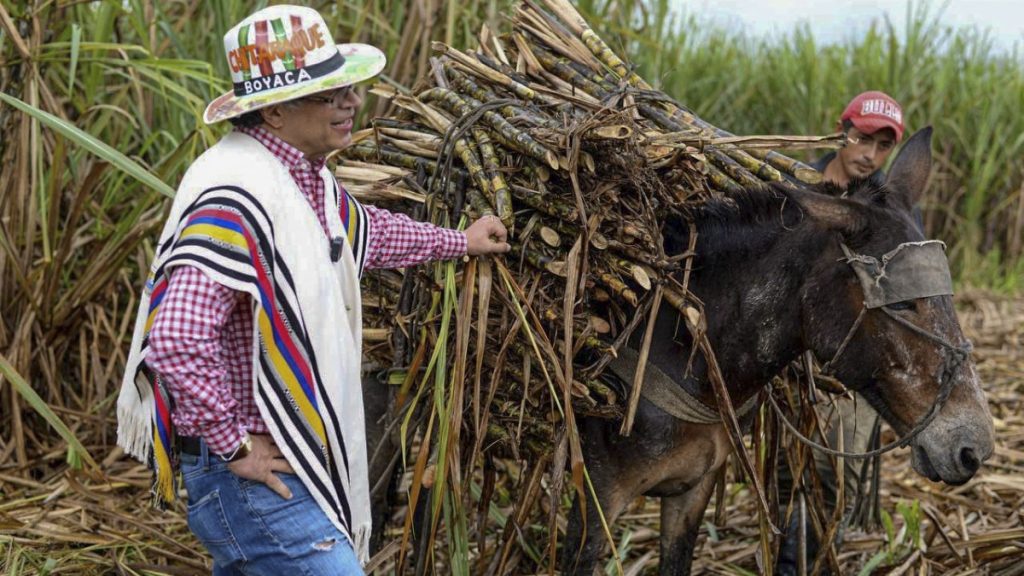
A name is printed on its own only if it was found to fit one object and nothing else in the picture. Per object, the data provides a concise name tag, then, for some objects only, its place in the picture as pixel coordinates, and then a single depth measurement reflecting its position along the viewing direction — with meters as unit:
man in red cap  5.00
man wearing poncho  2.36
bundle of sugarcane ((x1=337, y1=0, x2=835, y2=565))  3.29
